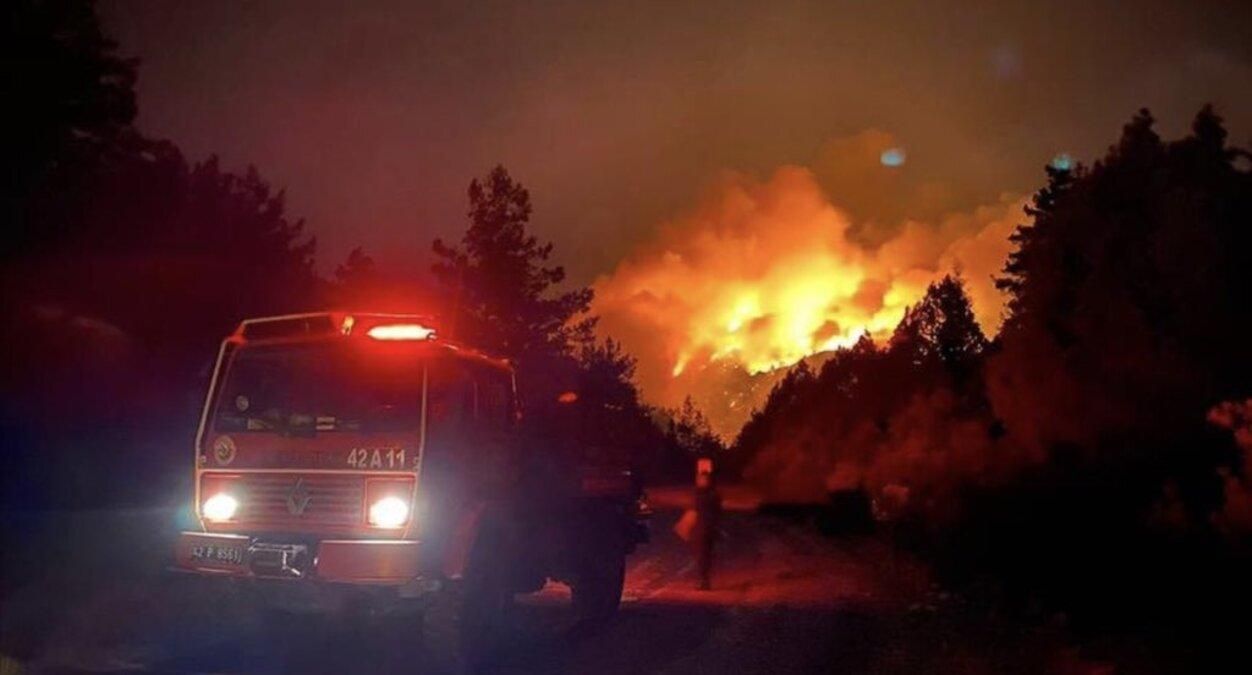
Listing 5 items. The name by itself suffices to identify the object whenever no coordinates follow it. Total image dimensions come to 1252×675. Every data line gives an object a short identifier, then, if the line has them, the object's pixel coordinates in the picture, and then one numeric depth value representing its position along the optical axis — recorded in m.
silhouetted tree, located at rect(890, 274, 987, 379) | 38.12
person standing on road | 16.44
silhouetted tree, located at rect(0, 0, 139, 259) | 21.02
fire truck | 8.78
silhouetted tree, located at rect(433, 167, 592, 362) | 60.78
